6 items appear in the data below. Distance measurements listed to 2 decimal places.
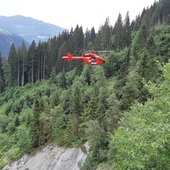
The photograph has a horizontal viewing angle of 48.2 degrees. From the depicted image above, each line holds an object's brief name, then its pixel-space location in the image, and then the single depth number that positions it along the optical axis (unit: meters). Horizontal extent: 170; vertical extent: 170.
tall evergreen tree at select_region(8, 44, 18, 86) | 66.81
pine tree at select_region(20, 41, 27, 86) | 67.06
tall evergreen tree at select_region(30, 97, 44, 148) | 29.86
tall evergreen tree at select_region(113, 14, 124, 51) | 62.16
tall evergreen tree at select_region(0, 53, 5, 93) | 66.06
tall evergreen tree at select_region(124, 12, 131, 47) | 61.09
